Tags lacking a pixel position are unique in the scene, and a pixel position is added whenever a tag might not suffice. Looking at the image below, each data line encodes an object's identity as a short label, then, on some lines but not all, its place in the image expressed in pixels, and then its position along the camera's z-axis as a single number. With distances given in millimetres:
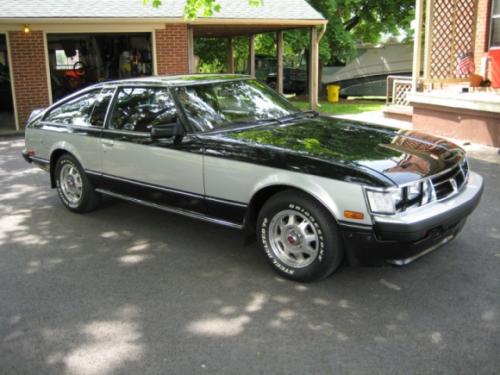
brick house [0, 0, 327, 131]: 13602
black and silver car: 3934
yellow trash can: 22250
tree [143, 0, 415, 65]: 21547
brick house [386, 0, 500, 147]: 10461
